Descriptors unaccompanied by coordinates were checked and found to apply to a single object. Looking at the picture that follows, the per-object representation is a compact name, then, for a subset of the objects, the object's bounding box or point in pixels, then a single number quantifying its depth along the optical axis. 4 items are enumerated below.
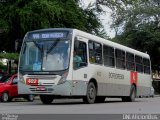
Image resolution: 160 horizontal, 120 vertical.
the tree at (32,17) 33.09
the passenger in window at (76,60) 21.52
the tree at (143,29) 56.16
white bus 21.19
